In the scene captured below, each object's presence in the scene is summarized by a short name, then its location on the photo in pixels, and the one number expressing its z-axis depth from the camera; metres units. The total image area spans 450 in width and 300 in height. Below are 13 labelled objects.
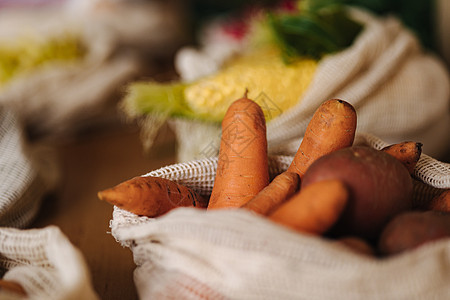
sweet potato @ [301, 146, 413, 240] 0.47
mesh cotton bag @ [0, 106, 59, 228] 0.77
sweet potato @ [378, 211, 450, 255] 0.43
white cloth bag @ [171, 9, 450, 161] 0.85
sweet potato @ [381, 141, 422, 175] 0.56
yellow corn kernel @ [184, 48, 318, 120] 0.88
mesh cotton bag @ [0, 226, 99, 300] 0.42
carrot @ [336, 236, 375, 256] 0.43
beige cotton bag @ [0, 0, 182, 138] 1.26
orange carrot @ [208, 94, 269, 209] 0.59
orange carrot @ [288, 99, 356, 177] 0.57
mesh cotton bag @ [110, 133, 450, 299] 0.39
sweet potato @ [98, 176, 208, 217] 0.53
